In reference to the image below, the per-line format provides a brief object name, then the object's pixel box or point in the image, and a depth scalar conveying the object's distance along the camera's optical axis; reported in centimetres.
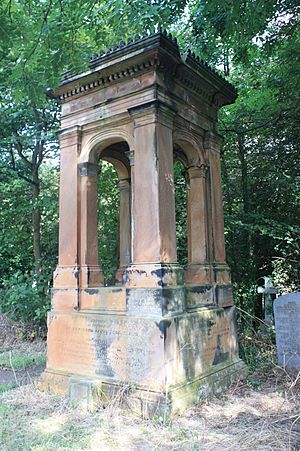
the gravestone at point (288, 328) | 649
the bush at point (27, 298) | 917
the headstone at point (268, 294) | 877
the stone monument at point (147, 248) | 485
